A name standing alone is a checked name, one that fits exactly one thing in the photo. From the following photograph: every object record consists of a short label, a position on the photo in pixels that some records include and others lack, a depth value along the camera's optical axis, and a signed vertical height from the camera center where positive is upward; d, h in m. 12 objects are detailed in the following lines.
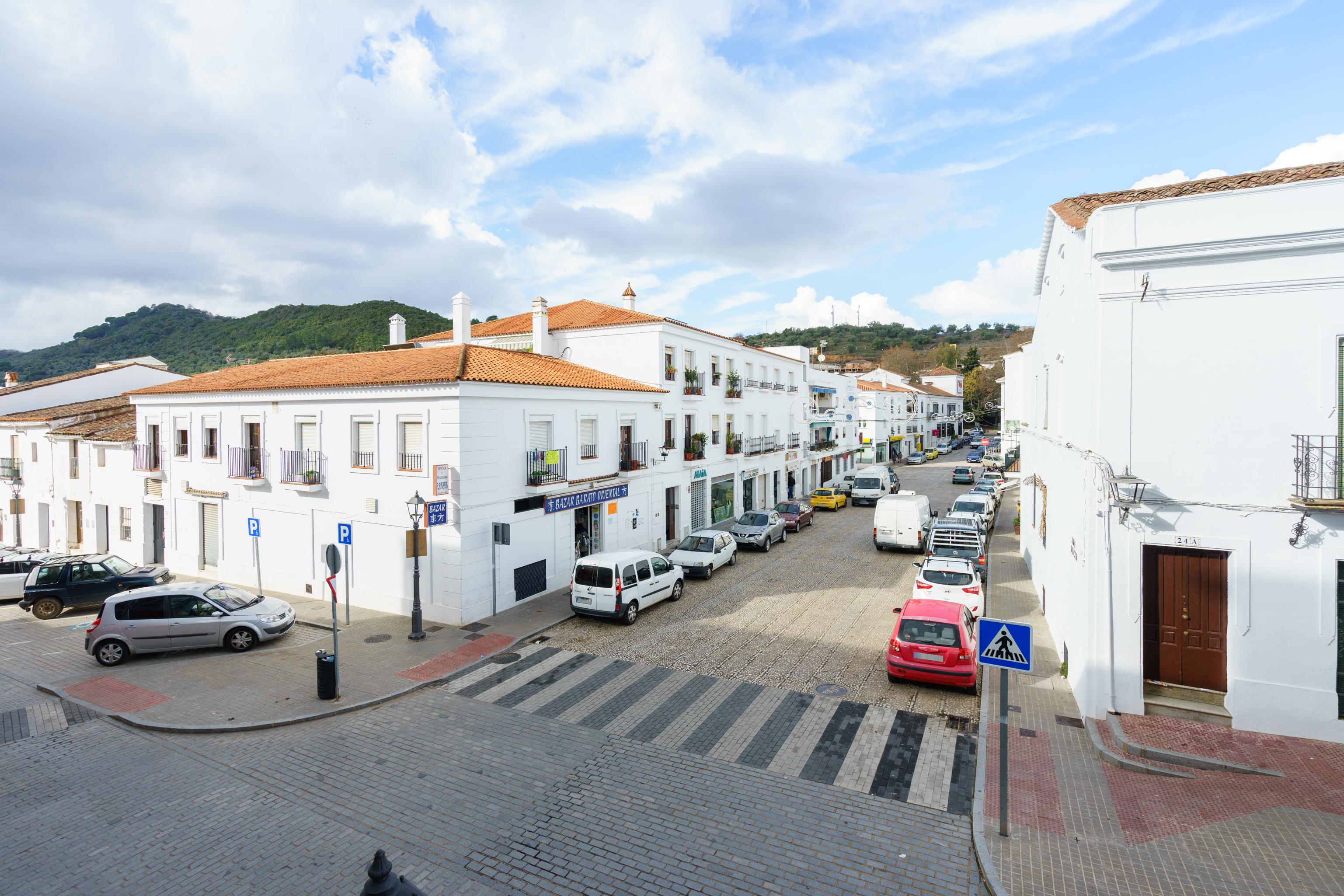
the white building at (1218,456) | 8.66 -0.40
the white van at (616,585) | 14.78 -3.71
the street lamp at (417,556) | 13.84 -2.73
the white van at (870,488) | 34.59 -3.17
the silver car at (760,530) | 23.23 -3.71
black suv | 16.58 -4.00
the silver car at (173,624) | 12.88 -3.95
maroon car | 26.98 -3.67
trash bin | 10.73 -4.13
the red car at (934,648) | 10.79 -3.81
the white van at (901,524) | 21.97 -3.31
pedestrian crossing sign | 7.04 -2.44
